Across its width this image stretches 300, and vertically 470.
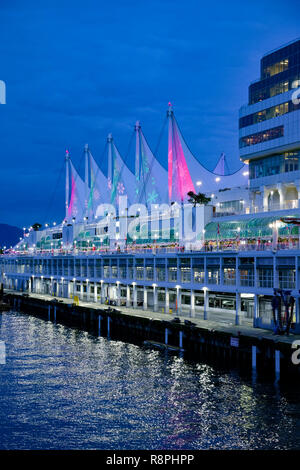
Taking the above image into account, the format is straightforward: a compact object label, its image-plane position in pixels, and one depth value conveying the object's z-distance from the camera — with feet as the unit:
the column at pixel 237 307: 163.53
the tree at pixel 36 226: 597.52
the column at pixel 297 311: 146.67
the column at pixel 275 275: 153.69
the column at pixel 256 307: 159.94
